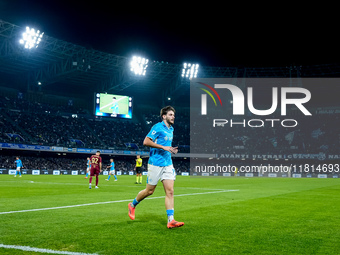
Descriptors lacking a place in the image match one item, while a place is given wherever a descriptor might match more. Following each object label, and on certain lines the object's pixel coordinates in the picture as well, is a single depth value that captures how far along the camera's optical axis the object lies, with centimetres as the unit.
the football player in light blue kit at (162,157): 721
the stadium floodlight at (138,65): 6008
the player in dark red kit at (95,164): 1894
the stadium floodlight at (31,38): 4600
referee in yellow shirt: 2586
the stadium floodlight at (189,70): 6519
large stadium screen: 6225
